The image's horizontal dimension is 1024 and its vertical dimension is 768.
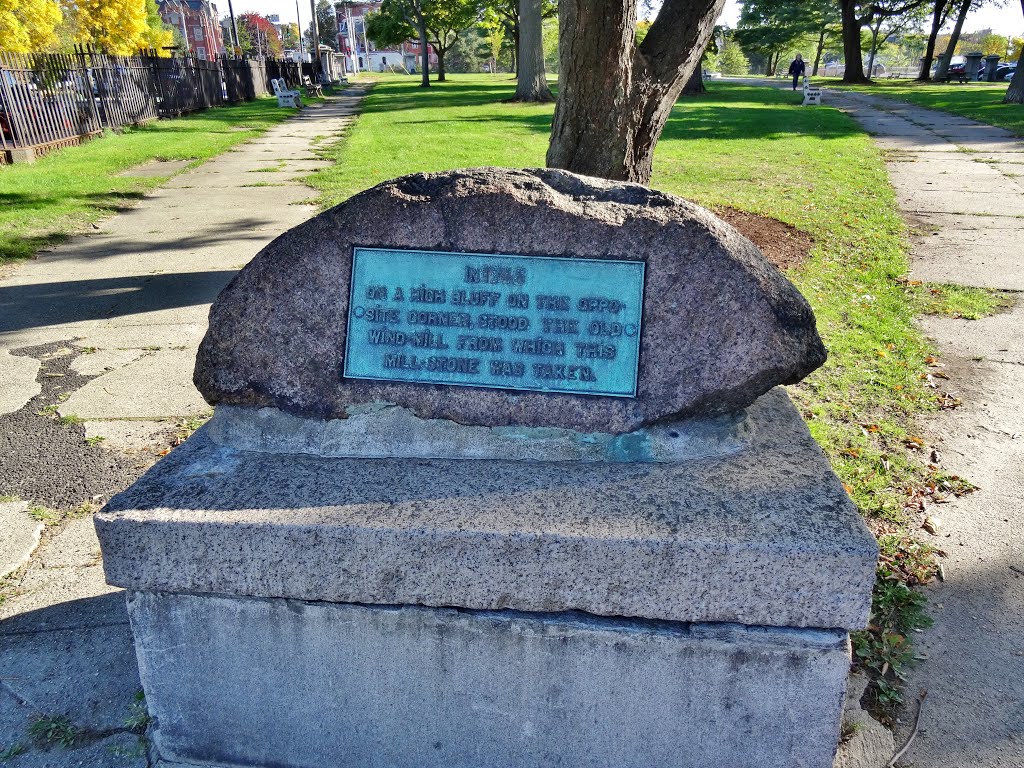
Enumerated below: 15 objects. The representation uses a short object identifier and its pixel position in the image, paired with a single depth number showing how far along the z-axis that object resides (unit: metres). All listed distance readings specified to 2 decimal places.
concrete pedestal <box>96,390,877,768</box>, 1.99
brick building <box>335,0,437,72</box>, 84.53
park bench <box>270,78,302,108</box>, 27.75
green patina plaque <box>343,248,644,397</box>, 2.42
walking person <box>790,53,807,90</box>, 37.59
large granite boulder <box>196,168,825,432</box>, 2.38
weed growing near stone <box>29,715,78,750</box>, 2.28
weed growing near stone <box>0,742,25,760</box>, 2.23
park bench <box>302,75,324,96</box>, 38.38
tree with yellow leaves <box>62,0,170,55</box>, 38.44
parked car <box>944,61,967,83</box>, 41.72
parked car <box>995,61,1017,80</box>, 44.00
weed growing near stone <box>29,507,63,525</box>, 3.28
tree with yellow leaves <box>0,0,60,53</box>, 27.86
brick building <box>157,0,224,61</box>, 81.00
